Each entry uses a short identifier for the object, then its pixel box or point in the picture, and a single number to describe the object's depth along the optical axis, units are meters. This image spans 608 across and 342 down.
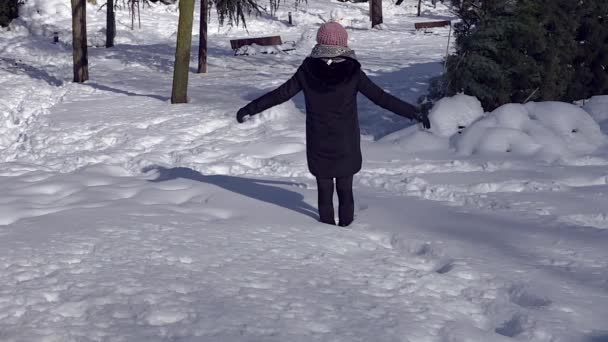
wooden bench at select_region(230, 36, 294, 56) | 25.27
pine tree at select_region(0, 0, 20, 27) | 32.00
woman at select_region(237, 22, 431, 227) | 6.02
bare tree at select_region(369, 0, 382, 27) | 34.53
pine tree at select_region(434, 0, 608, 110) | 10.41
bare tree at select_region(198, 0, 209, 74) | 18.23
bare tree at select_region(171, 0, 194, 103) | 13.57
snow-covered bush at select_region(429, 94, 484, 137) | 10.16
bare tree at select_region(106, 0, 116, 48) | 26.92
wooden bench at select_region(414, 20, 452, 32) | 32.59
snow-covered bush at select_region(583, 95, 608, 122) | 10.78
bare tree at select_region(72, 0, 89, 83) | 17.19
